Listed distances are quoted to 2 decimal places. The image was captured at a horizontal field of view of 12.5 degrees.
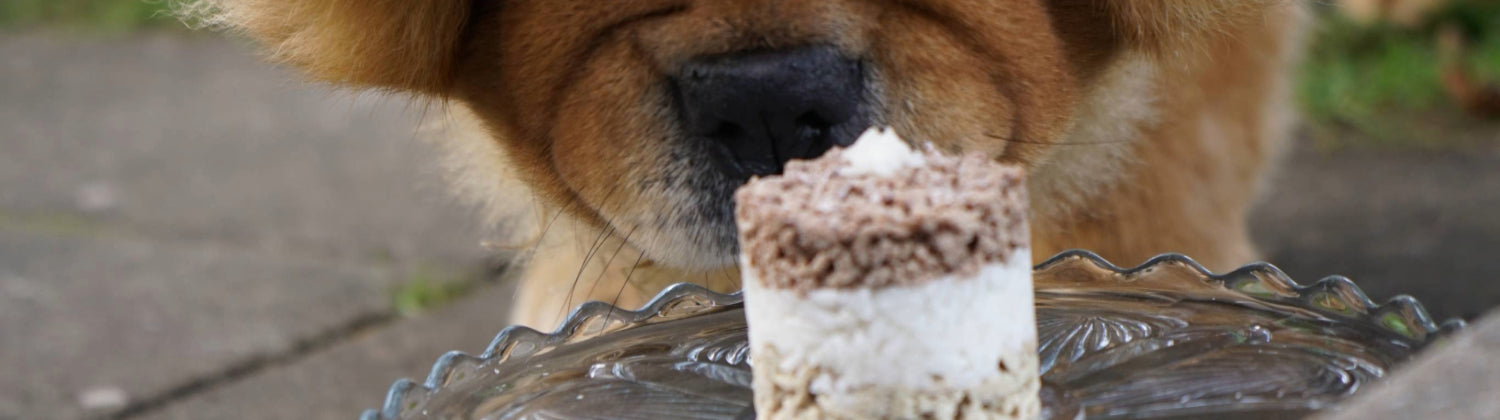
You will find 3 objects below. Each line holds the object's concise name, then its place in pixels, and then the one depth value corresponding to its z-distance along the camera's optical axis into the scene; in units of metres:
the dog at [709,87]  1.67
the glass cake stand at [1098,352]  1.60
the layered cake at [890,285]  1.55
